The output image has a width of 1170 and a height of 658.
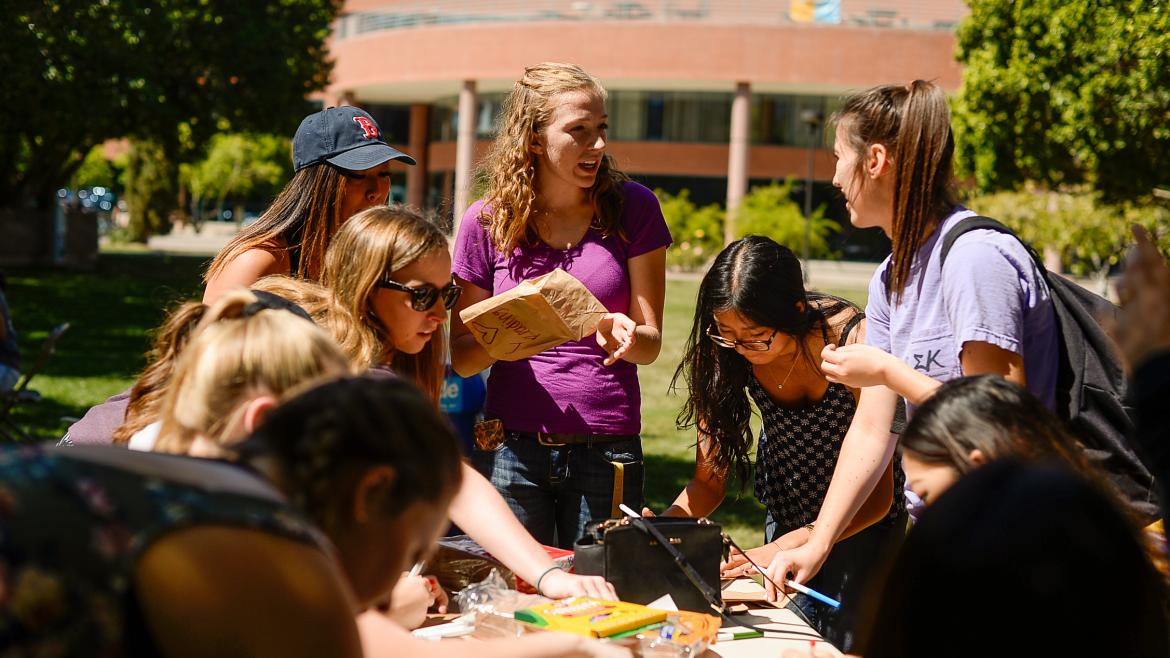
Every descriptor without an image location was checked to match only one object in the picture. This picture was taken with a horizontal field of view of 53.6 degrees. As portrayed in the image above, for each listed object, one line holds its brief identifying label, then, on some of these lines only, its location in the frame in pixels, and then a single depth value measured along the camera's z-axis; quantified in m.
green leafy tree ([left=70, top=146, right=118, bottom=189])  51.78
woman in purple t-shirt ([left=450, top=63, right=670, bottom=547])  3.40
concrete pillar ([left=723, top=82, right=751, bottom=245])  38.38
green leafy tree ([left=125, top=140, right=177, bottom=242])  36.25
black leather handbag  2.55
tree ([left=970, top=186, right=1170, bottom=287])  26.84
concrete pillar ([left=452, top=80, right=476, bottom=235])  40.38
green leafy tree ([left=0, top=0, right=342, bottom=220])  18.30
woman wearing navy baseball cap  3.05
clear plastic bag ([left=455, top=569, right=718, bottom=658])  2.25
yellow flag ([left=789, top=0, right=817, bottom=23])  37.12
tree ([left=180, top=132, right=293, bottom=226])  46.28
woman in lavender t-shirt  2.50
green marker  2.50
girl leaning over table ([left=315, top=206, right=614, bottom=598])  2.54
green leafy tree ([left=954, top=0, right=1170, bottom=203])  14.80
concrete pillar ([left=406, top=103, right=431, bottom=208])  48.16
